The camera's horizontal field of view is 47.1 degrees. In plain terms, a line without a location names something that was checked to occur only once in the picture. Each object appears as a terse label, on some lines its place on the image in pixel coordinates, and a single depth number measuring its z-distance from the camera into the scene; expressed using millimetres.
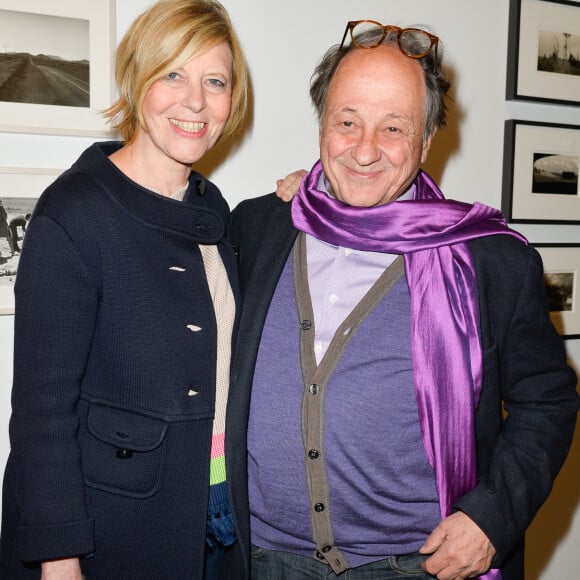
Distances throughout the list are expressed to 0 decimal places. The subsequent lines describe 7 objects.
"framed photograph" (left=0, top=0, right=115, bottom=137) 1637
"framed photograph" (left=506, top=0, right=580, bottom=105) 2162
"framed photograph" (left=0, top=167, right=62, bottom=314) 1680
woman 1117
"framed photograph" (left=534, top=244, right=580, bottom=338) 2305
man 1287
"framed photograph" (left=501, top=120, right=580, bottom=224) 2215
